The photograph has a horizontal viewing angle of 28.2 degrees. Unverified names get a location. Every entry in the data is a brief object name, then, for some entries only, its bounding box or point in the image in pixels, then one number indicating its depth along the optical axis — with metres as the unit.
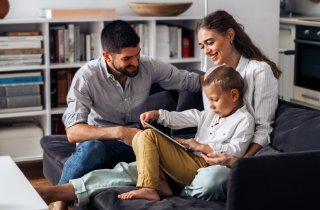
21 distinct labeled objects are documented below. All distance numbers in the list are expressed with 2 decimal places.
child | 2.70
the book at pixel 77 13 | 4.28
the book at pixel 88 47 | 4.48
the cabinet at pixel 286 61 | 5.84
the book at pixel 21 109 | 4.30
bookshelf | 4.30
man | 2.96
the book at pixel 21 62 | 4.23
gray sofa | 2.32
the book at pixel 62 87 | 4.46
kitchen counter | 5.42
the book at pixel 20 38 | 4.21
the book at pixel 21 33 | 4.27
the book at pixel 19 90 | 4.27
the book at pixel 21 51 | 4.22
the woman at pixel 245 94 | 2.65
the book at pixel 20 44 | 4.22
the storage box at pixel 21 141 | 4.36
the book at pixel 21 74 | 4.26
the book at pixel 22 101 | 4.29
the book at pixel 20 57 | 4.21
